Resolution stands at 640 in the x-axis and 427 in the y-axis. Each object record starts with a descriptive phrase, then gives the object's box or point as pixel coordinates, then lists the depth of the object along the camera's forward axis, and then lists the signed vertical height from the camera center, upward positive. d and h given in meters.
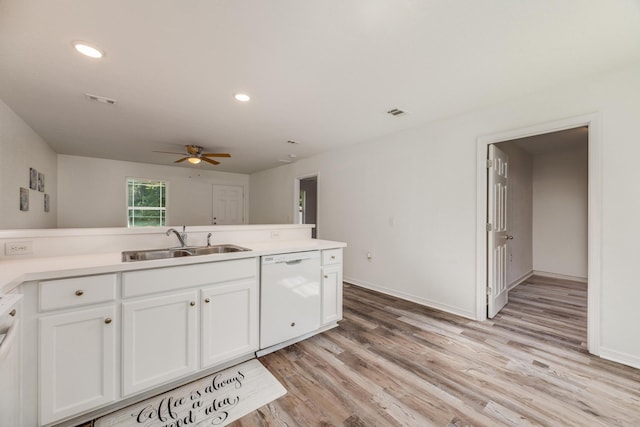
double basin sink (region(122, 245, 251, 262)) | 2.02 -0.33
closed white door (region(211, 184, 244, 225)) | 7.14 +0.25
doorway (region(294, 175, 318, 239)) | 7.87 +0.39
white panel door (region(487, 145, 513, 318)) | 2.85 -0.21
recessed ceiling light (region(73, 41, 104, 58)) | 1.76 +1.15
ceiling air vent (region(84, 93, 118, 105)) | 2.54 +1.15
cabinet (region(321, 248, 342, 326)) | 2.63 -0.76
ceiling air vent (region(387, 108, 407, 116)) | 2.93 +1.17
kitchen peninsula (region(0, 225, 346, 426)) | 1.39 -0.66
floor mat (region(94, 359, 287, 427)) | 1.53 -1.22
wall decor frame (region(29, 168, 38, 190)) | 3.48 +0.47
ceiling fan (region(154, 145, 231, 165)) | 4.29 +1.01
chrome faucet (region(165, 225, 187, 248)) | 2.29 -0.20
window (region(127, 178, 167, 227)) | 5.94 +0.26
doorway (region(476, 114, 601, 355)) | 2.19 +0.01
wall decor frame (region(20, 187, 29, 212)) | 3.18 +0.17
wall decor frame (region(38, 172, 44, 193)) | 3.85 +0.47
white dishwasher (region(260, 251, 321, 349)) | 2.22 -0.75
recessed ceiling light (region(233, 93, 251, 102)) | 2.53 +1.17
